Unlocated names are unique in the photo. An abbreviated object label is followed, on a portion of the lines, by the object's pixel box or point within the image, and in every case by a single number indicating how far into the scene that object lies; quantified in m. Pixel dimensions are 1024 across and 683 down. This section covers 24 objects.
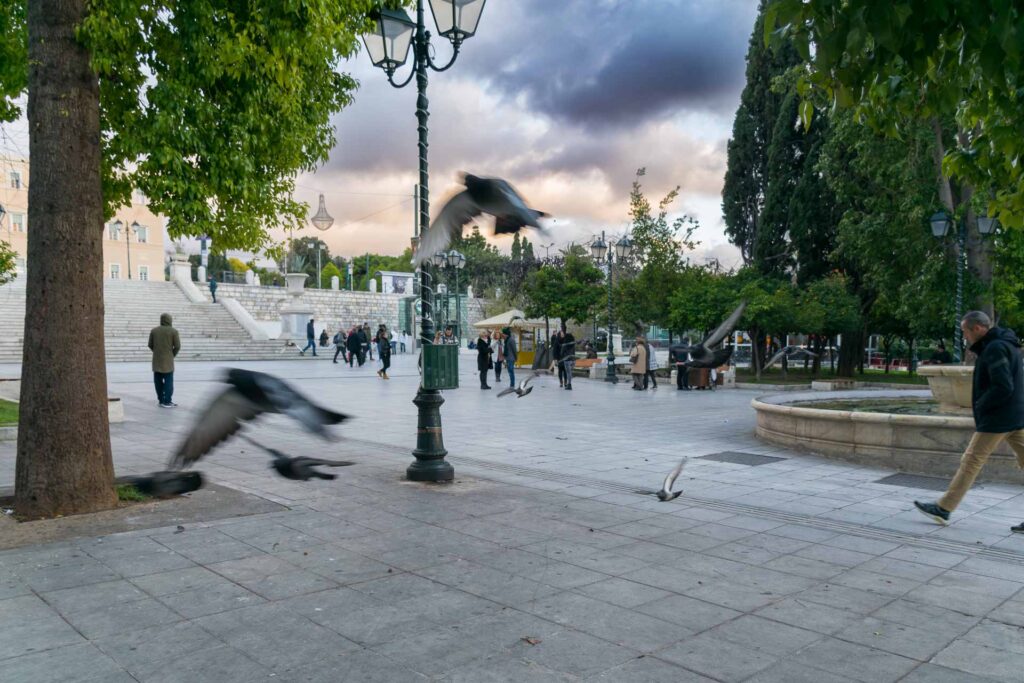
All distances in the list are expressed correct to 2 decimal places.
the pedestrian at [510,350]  21.34
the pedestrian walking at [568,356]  20.72
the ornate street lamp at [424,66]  7.48
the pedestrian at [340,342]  34.47
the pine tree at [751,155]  31.22
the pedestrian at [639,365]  20.78
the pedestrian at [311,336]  37.59
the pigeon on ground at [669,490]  6.68
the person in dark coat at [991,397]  5.58
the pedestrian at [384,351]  23.53
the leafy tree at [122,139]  5.61
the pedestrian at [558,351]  20.98
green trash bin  7.48
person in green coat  13.96
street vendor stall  32.94
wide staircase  33.19
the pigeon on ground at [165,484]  6.11
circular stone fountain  8.03
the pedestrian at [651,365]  21.03
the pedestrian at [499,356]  22.83
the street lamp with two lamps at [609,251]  24.08
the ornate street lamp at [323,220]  26.96
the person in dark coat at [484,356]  20.59
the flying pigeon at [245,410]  4.66
